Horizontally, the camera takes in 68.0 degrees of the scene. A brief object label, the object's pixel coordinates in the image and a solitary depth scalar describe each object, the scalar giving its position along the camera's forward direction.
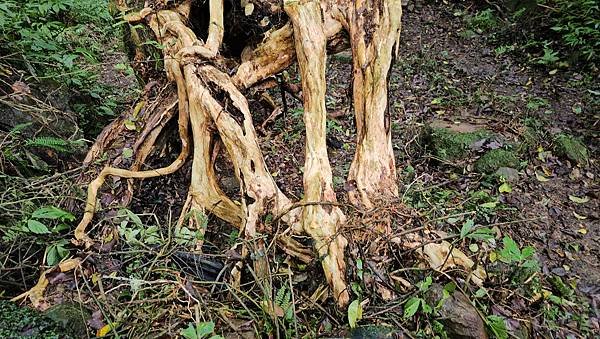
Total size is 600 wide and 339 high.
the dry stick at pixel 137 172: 2.93
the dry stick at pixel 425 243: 2.65
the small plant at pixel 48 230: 2.64
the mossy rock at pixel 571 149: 4.54
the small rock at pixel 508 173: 4.24
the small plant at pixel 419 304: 2.32
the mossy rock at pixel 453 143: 4.56
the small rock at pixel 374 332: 2.26
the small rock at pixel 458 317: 2.36
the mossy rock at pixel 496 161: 4.34
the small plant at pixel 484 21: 7.30
